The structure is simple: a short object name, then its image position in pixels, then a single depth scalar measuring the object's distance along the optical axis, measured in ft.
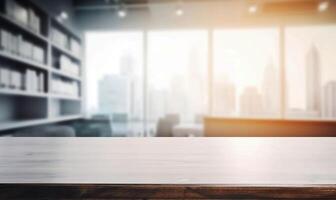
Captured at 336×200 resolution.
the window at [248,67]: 18.12
